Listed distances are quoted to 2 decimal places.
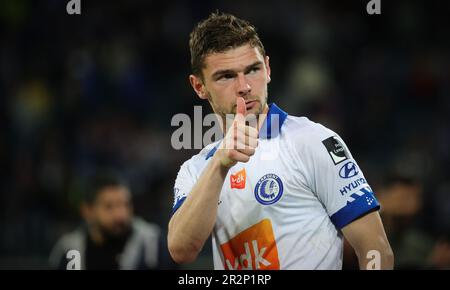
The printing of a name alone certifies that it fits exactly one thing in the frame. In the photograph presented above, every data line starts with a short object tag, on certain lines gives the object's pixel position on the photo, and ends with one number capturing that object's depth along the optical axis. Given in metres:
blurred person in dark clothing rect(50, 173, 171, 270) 12.10
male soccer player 6.21
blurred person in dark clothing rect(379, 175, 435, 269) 11.51
